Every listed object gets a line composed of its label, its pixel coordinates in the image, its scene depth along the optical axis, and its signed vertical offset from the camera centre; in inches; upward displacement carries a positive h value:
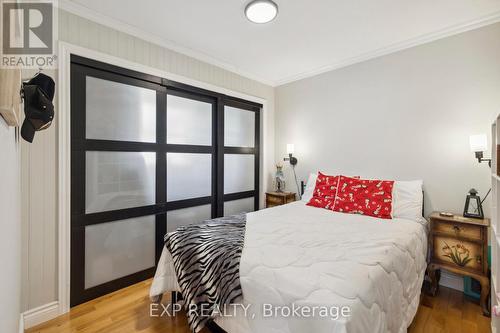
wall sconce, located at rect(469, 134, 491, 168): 80.7 +7.5
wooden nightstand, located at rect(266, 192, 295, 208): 139.9 -19.7
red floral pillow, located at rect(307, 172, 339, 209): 108.3 -12.5
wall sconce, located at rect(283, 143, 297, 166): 142.8 +8.1
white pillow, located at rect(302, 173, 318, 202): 120.7 -11.4
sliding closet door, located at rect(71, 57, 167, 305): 82.0 -4.9
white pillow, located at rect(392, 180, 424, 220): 91.4 -13.5
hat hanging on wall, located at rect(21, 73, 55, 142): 45.3 +11.6
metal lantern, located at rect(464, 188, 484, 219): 84.2 -14.5
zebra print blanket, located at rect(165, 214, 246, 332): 54.4 -25.7
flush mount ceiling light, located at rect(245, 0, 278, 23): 77.5 +52.4
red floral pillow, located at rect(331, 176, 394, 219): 94.3 -13.4
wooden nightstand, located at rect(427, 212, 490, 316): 77.7 -28.7
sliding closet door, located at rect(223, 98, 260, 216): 131.8 +5.6
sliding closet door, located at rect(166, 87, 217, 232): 108.3 +3.7
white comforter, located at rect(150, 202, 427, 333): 42.1 -22.4
